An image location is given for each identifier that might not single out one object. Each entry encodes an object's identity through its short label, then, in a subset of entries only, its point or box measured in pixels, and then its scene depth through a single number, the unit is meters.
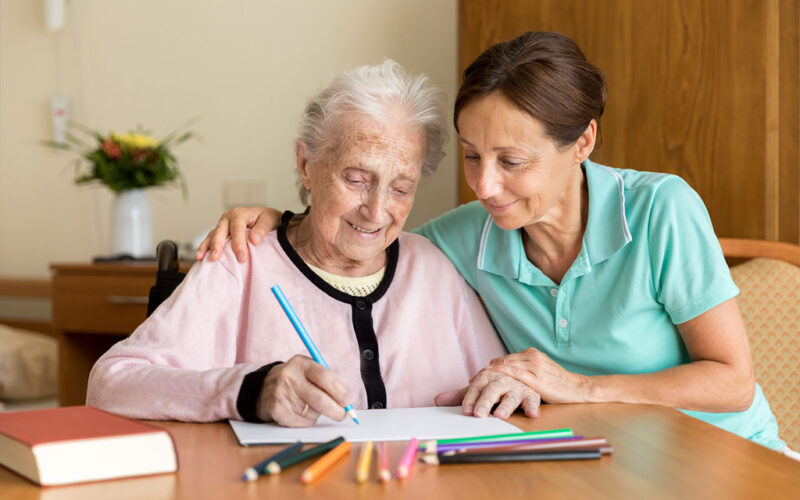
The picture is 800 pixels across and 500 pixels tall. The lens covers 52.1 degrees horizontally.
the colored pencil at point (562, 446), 0.88
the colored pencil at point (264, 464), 0.80
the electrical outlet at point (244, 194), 3.14
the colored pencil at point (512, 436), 0.90
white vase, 2.95
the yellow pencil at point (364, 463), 0.80
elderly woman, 1.33
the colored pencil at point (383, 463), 0.80
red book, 0.78
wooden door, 1.96
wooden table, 0.77
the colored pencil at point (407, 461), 0.81
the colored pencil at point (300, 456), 0.82
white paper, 0.96
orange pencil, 0.79
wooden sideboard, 2.72
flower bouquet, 2.91
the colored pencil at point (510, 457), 0.85
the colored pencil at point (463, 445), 0.87
